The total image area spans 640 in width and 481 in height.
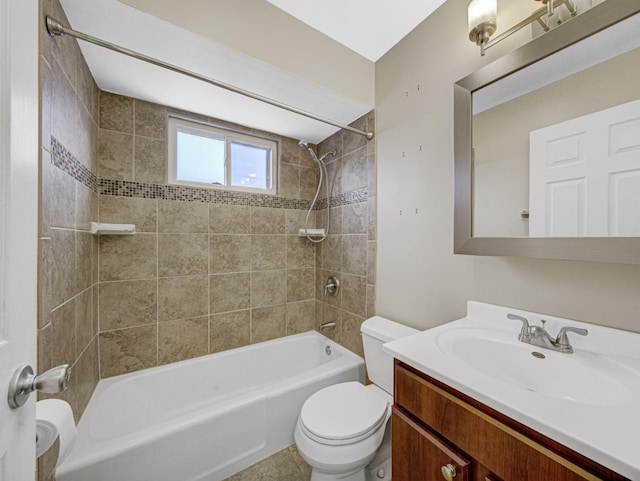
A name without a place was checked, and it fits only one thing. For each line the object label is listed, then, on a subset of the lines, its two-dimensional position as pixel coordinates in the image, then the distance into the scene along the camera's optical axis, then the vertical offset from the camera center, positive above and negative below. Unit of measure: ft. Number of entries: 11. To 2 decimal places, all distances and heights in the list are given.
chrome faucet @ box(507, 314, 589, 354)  2.82 -1.10
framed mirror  2.60 +1.14
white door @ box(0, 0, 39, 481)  1.26 +0.11
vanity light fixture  2.98 +2.77
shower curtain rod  3.00 +2.46
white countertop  1.58 -1.22
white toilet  3.51 -2.67
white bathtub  3.56 -3.10
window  6.13 +2.11
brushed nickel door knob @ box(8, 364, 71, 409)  1.34 -0.77
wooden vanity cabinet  1.73 -1.64
